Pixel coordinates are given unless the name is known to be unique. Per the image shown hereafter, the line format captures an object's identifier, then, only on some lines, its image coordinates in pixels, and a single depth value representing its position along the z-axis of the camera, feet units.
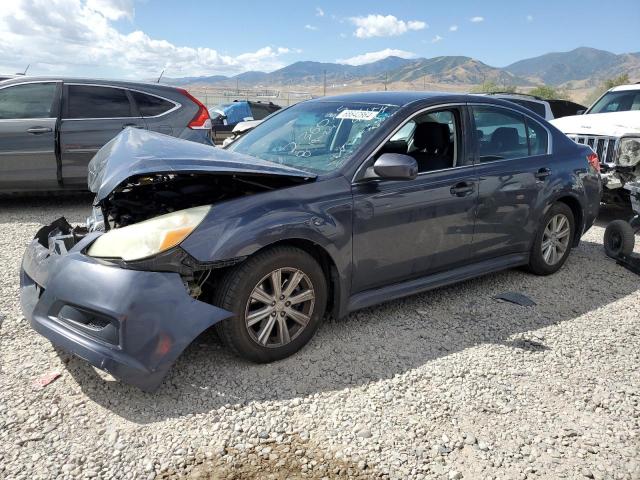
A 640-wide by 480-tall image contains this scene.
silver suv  22.20
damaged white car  21.83
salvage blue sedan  9.14
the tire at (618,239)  18.22
